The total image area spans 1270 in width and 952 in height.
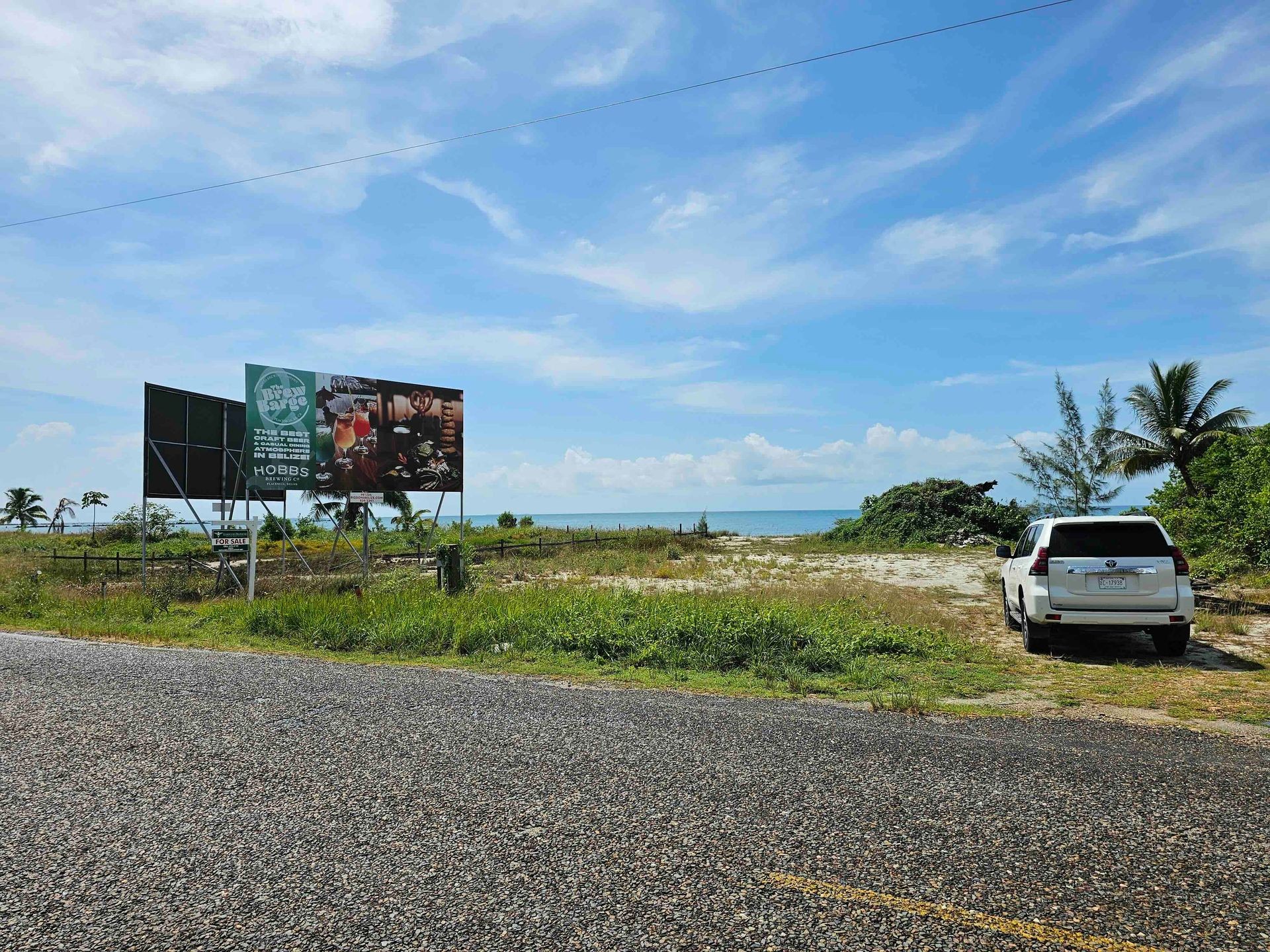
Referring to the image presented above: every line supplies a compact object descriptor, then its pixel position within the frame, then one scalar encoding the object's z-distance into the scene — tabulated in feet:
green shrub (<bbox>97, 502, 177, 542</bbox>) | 112.47
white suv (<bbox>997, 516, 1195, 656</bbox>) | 33.09
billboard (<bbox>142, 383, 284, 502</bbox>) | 61.93
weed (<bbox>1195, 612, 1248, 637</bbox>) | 39.81
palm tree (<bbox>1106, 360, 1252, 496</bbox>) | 100.68
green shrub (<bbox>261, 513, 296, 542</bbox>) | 138.41
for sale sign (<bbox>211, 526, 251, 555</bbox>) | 56.44
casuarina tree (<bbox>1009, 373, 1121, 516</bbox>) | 81.87
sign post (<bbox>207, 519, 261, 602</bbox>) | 56.13
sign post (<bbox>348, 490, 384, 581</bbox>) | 66.18
